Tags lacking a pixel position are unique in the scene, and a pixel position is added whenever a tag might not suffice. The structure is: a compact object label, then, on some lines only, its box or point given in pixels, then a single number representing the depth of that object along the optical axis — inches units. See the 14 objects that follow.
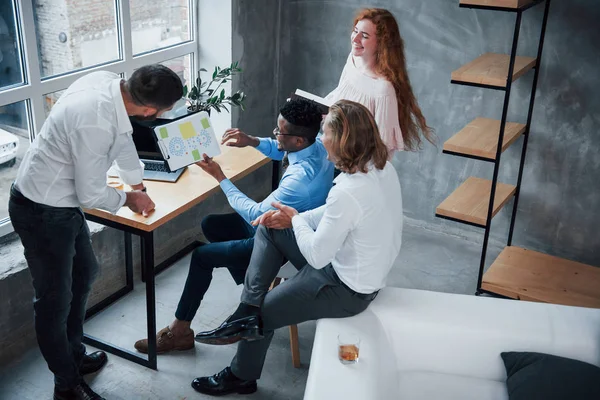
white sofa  89.5
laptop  119.4
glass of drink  83.6
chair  110.1
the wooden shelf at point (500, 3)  109.8
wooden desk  104.5
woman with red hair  123.6
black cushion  81.5
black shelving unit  115.3
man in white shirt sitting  88.7
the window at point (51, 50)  111.8
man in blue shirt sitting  105.8
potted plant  134.5
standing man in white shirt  88.4
